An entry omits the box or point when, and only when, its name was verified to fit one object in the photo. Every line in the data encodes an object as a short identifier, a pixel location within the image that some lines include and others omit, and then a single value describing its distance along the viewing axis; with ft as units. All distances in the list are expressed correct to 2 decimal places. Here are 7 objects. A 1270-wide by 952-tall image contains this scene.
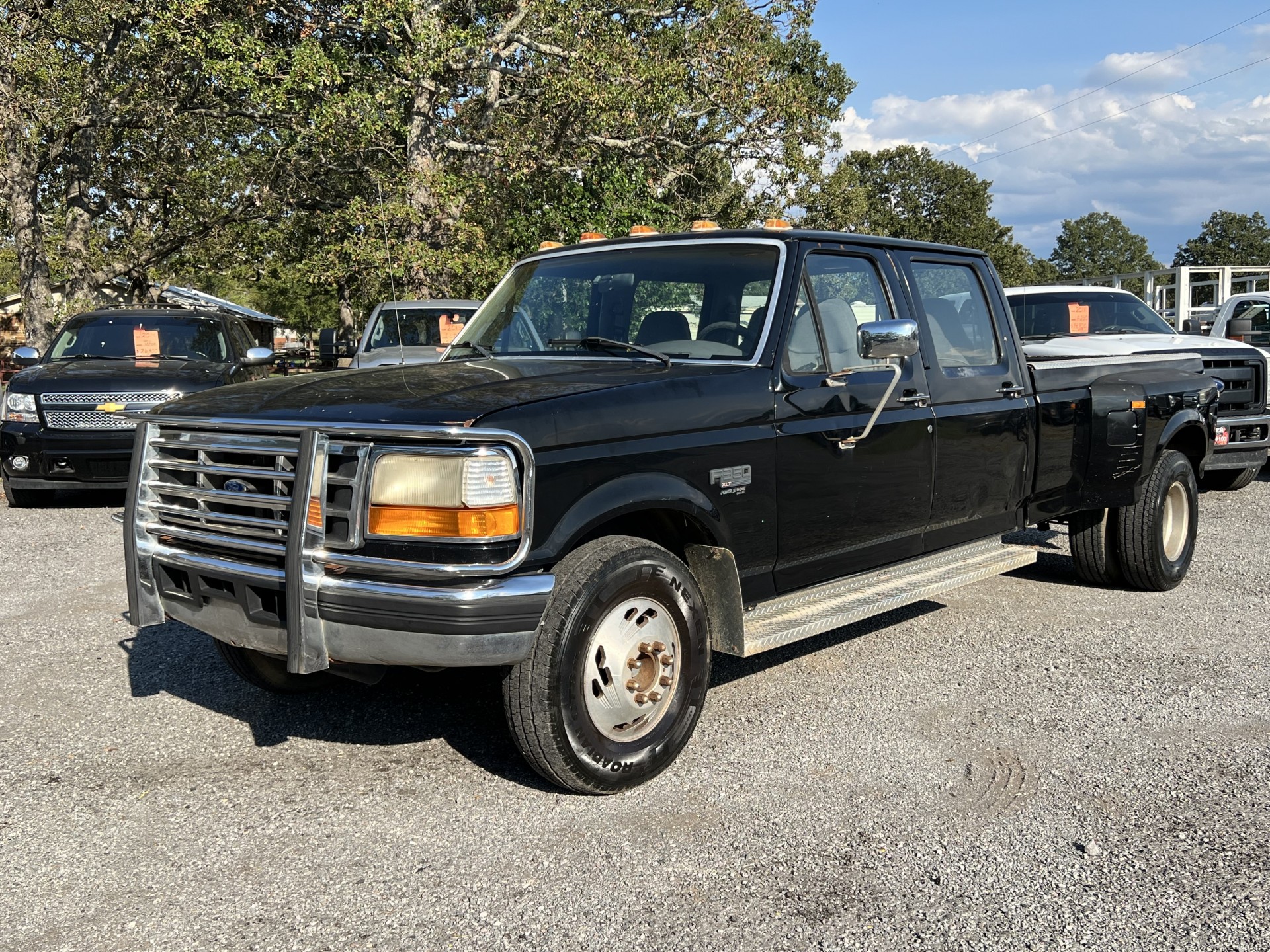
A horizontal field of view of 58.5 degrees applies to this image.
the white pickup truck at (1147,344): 33.53
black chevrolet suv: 32.91
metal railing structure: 70.08
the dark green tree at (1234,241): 365.81
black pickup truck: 11.33
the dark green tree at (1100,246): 406.21
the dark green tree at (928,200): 220.02
